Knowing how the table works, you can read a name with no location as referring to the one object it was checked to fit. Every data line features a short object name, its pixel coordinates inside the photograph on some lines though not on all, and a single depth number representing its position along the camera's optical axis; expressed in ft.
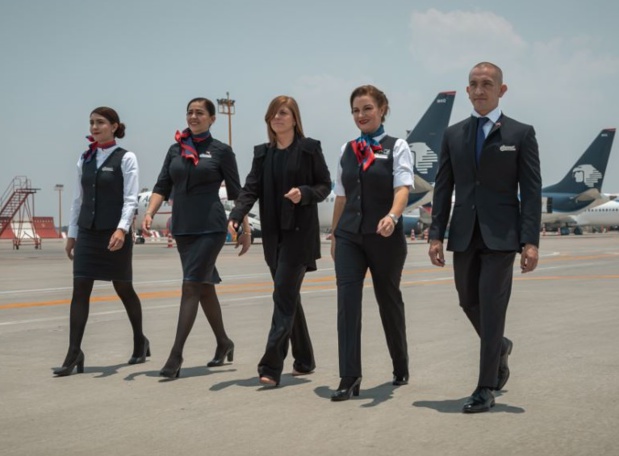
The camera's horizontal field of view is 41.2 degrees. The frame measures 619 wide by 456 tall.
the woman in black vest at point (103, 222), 20.66
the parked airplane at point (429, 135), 161.89
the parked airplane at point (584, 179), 221.66
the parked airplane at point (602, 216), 263.29
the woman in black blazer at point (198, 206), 19.74
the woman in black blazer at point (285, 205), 18.56
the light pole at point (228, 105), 179.77
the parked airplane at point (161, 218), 150.30
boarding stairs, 171.01
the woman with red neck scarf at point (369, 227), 17.24
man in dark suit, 15.61
